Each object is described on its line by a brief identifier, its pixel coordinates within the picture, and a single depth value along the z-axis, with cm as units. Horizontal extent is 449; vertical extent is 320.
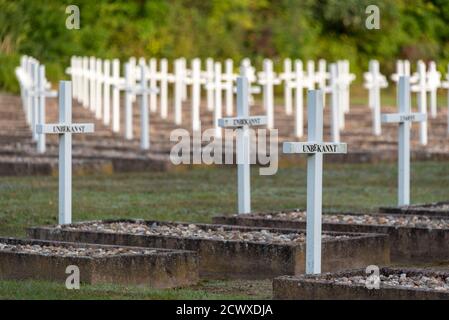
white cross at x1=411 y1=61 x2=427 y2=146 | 2469
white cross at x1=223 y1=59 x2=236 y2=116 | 2723
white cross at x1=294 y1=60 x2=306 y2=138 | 2705
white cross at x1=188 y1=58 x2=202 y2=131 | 2774
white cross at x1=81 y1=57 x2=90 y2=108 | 3446
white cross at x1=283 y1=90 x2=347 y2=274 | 1093
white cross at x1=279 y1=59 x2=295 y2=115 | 2991
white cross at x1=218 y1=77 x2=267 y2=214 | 1409
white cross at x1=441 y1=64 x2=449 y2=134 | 2735
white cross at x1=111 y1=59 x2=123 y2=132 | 2858
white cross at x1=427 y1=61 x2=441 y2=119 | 2743
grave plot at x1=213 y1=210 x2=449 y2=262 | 1290
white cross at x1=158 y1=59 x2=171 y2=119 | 3216
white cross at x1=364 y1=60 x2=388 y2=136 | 2789
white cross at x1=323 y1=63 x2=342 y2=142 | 2500
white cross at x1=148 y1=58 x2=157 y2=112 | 3138
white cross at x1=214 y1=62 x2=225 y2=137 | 2652
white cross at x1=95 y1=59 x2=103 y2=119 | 3227
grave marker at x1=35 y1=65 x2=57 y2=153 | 2211
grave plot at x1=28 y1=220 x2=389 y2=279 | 1183
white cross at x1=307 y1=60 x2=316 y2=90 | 2980
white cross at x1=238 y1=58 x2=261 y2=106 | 2619
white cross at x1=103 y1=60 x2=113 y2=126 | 3052
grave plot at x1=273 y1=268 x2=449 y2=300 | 966
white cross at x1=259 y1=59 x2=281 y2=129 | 2816
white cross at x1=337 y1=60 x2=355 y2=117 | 2903
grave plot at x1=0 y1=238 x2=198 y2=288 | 1085
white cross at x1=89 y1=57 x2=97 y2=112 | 3343
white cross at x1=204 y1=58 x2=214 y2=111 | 2770
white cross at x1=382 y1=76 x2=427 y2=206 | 1480
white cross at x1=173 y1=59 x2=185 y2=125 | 3047
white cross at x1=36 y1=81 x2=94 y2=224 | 1323
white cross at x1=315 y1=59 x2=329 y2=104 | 3045
